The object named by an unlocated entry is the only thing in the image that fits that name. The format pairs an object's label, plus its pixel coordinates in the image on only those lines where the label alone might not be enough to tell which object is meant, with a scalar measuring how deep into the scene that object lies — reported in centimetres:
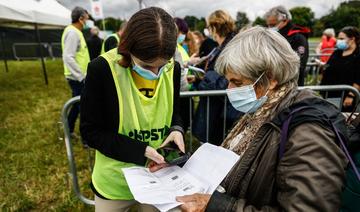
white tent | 647
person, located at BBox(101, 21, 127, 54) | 478
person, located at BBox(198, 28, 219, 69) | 483
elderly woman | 98
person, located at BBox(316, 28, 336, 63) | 1071
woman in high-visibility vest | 131
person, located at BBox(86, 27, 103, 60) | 726
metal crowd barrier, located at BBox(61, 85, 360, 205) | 248
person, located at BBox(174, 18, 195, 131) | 354
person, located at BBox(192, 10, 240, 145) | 306
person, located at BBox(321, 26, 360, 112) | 447
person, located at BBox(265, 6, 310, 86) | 384
